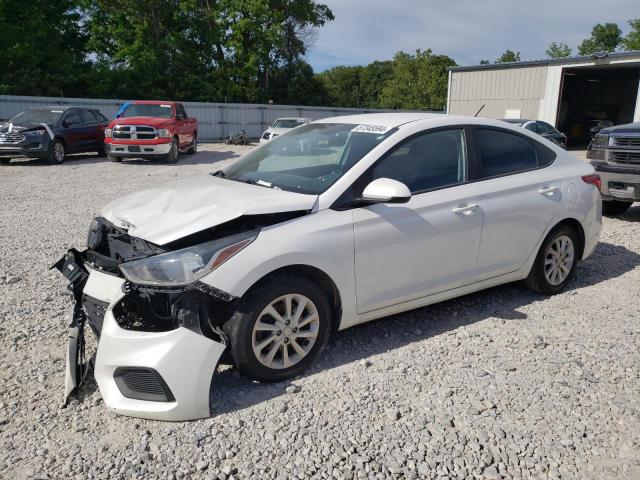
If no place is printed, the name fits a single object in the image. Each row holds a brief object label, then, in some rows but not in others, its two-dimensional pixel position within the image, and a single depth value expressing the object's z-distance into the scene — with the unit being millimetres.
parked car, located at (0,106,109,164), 15094
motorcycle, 27297
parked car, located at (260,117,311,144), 21281
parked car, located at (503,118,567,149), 18422
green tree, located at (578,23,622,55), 74188
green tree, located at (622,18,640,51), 65188
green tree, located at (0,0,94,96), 28344
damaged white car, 3014
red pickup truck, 16031
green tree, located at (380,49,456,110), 55125
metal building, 26250
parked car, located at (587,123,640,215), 7859
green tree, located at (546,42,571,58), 70500
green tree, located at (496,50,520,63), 79250
